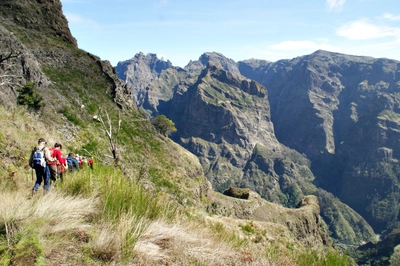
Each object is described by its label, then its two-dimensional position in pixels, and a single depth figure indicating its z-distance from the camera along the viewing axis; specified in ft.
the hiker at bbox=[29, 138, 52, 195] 29.58
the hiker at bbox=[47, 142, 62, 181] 32.53
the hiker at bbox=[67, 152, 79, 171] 43.24
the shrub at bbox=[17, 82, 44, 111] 94.99
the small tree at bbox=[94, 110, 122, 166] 39.46
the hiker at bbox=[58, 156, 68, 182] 35.07
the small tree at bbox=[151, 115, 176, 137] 353.08
